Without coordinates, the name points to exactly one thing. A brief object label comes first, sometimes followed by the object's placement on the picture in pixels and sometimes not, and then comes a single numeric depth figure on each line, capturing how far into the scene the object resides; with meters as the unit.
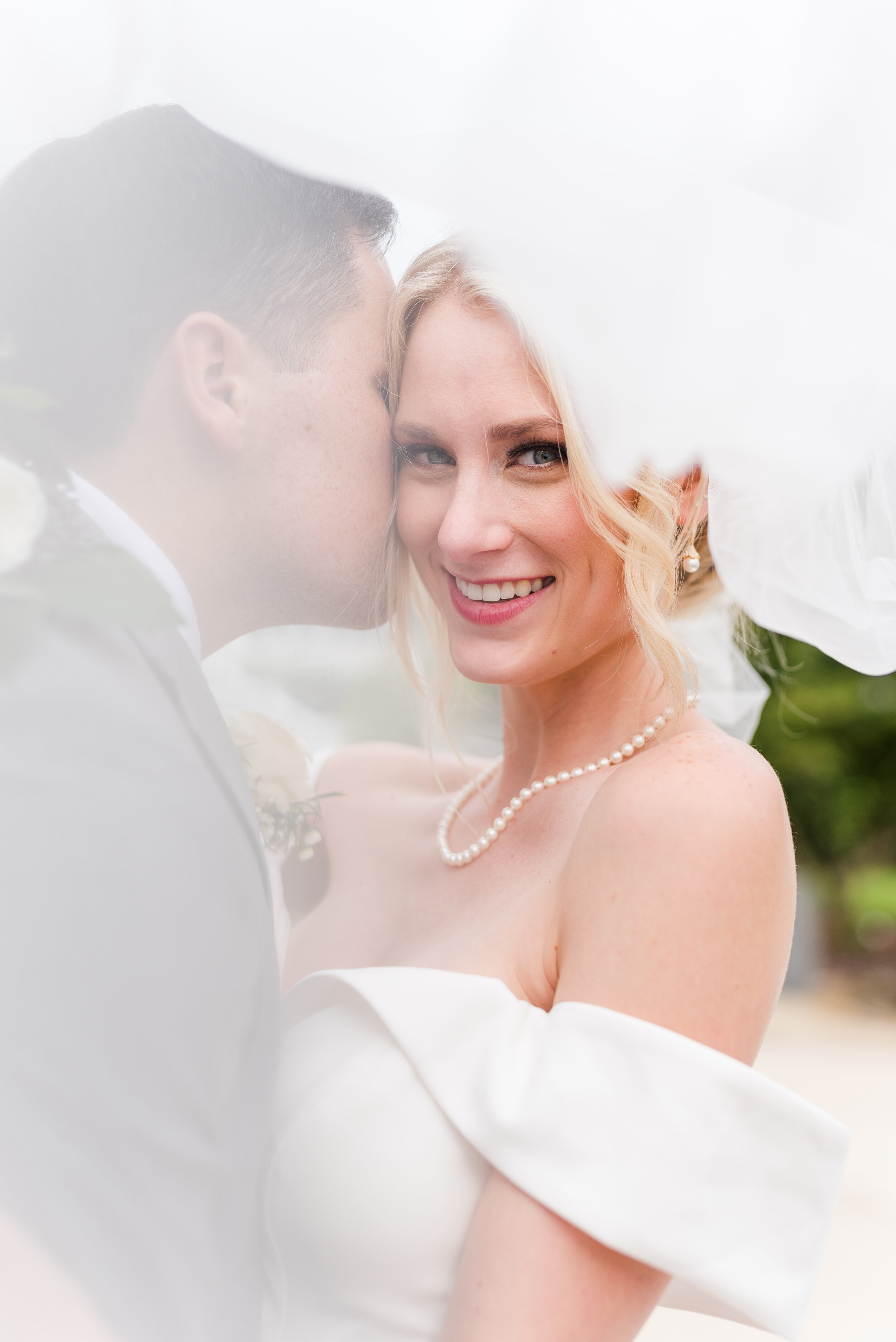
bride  0.85
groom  0.79
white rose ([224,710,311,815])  0.93
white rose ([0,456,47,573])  0.80
